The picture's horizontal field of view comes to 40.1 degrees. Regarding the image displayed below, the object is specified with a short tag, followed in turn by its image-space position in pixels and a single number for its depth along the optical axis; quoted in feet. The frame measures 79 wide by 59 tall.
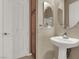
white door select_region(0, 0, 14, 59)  6.88
